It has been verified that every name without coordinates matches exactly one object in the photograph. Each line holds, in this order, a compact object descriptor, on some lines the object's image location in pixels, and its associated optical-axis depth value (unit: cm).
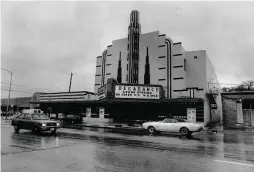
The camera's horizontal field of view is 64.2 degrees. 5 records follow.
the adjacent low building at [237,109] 2598
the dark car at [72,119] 3005
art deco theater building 2800
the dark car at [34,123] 1516
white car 1617
